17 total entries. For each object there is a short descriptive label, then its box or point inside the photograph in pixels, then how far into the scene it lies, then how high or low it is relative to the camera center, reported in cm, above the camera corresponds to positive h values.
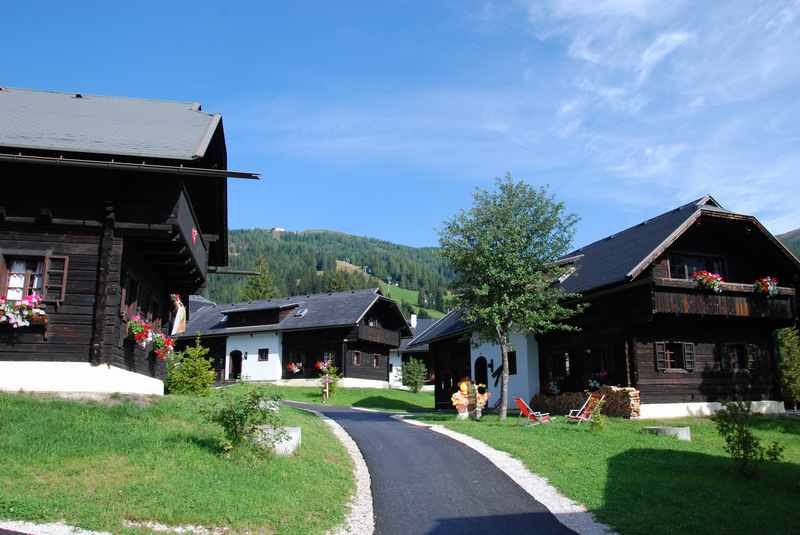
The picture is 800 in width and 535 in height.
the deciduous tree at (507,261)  2284 +403
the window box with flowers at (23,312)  1423 +140
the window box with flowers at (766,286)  2364 +320
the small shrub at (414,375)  4888 +11
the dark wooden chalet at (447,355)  3426 +117
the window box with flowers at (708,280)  2267 +328
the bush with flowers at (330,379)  3750 -14
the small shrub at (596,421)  1817 -122
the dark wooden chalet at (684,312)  2280 +224
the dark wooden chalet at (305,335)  4803 +310
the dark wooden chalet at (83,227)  1461 +346
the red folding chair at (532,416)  2131 -128
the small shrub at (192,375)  2038 +5
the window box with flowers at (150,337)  1630 +102
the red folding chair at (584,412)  2121 -118
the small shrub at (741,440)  1334 -129
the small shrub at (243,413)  1094 -61
